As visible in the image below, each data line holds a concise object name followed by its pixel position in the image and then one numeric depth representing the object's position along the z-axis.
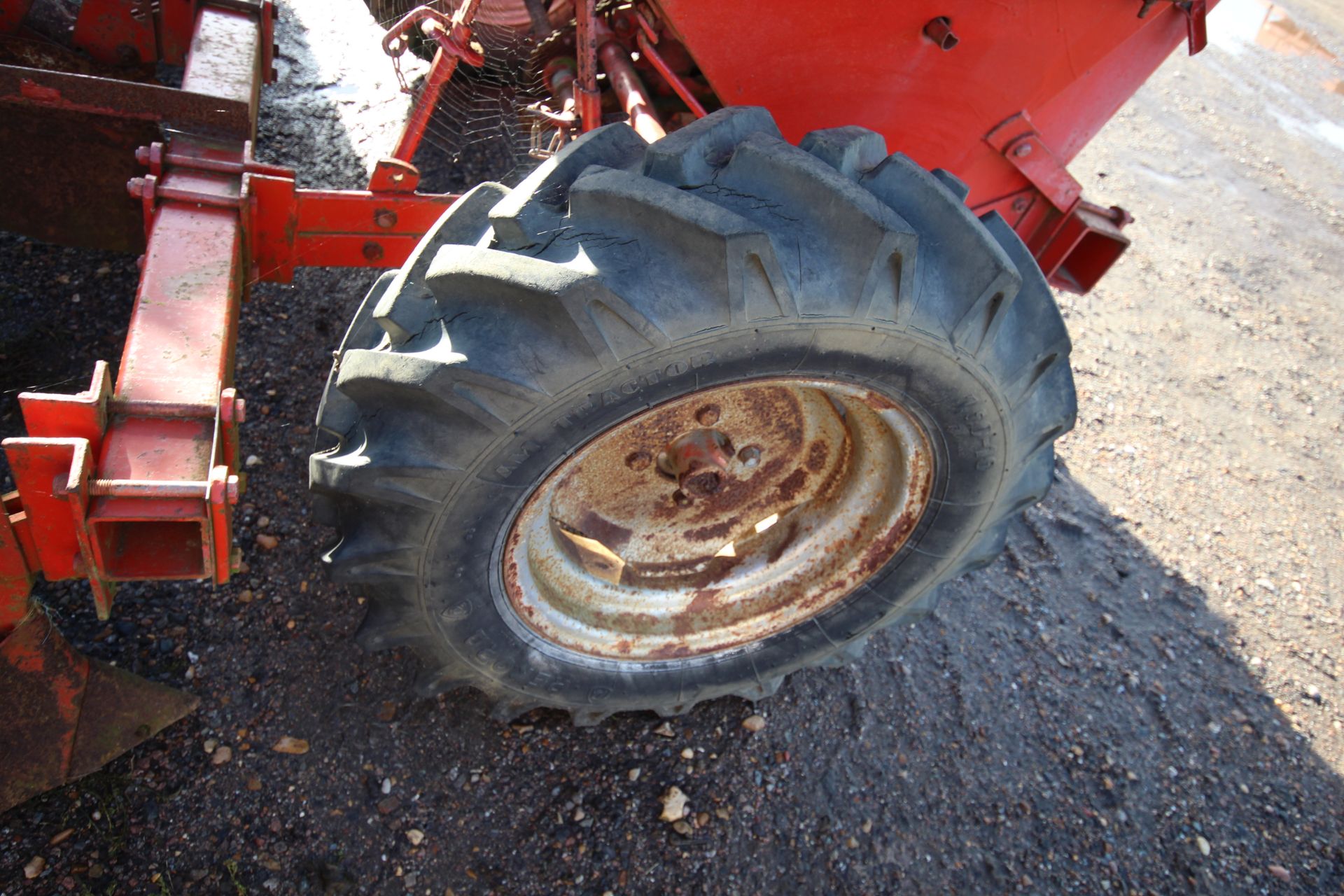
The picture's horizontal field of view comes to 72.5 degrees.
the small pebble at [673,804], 2.39
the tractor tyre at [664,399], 1.66
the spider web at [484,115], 2.92
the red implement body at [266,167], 1.65
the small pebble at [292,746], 2.35
